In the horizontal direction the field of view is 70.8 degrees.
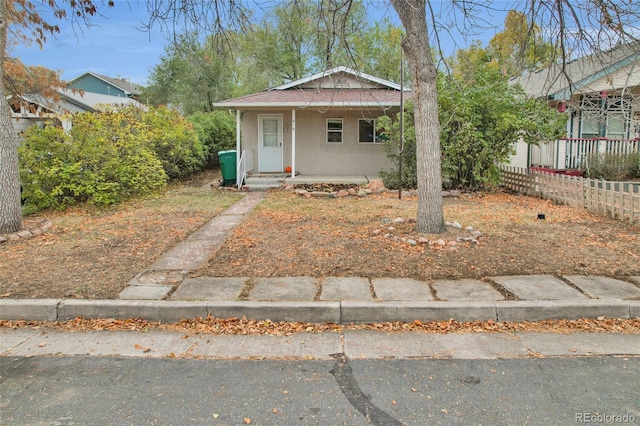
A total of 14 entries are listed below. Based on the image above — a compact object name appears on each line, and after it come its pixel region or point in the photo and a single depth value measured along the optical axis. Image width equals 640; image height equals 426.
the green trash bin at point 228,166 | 15.30
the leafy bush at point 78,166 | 10.07
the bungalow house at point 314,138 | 16.25
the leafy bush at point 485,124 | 11.69
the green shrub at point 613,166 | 13.30
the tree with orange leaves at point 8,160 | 7.39
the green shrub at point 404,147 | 12.89
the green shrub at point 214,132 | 19.91
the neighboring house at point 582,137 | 13.84
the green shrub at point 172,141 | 15.67
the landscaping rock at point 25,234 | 7.37
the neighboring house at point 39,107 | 15.23
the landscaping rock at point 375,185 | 13.22
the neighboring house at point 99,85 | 44.16
